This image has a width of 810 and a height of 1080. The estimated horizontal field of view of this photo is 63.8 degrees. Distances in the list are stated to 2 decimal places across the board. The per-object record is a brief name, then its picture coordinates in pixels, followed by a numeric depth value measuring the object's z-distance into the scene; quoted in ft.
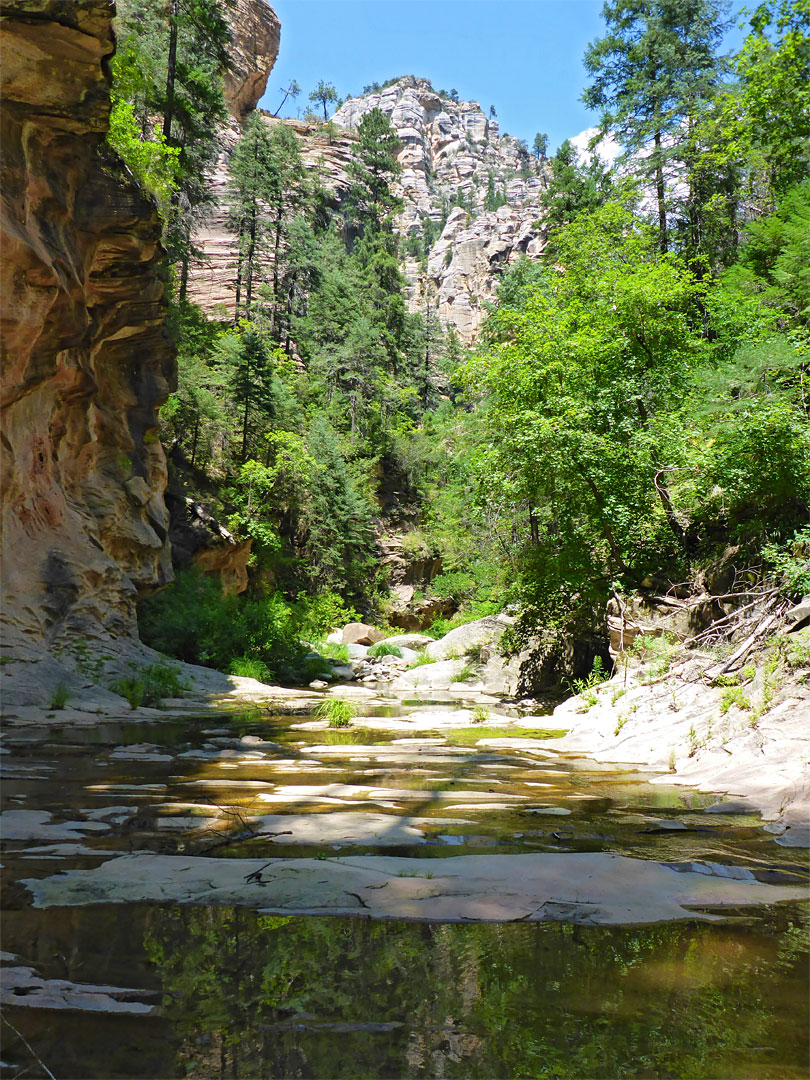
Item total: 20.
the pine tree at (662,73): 66.80
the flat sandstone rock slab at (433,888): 7.24
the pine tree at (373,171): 175.22
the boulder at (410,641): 83.79
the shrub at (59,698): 27.68
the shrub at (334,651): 75.35
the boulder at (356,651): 77.46
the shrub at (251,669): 53.78
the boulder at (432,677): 56.08
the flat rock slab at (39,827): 9.72
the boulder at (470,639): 59.72
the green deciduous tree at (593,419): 35.60
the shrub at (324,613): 88.02
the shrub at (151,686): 32.99
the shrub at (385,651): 76.38
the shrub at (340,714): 27.91
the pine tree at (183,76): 67.62
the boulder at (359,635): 87.51
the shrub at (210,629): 53.47
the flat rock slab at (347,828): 10.31
